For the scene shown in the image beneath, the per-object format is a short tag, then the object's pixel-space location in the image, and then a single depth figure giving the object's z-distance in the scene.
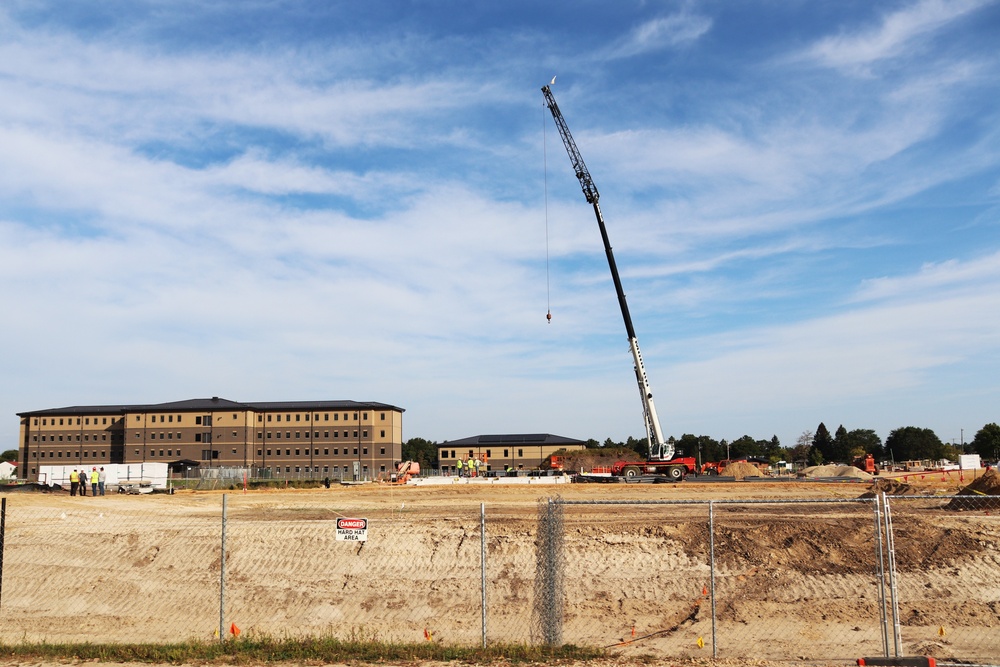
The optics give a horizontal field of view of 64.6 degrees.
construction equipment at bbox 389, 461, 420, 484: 59.84
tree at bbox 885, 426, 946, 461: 136.84
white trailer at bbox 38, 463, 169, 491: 56.12
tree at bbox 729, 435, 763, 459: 155.88
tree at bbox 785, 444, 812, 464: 148.25
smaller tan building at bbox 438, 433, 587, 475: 117.06
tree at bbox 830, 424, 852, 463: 141.50
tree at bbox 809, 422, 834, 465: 142.31
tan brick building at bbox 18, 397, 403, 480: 99.31
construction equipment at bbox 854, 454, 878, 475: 66.38
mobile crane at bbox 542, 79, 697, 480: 54.09
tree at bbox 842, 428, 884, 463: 142.25
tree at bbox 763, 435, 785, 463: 139.62
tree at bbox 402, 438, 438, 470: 167.48
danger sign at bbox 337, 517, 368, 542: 14.16
